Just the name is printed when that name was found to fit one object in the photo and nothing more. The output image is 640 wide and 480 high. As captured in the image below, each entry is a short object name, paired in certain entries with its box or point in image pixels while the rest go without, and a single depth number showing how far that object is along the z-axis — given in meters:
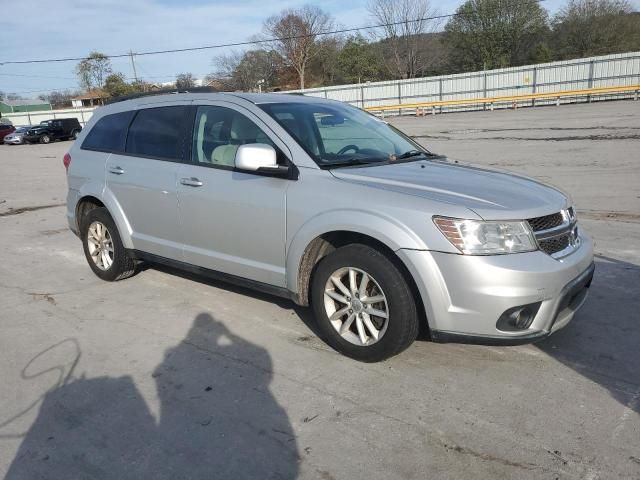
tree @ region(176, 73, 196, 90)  60.71
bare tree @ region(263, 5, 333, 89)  59.89
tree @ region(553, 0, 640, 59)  46.62
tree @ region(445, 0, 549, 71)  51.94
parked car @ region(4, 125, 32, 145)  36.88
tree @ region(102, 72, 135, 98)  68.51
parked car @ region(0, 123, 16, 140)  40.19
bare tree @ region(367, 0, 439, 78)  57.34
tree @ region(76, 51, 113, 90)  72.00
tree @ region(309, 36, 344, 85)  63.12
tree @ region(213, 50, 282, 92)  60.38
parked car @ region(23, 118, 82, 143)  36.69
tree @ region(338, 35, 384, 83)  59.56
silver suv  3.21
